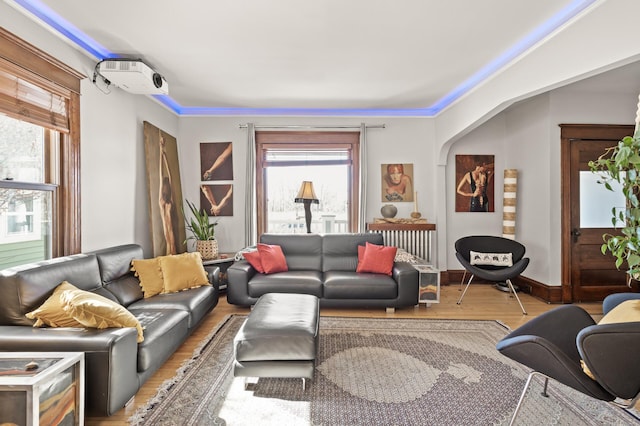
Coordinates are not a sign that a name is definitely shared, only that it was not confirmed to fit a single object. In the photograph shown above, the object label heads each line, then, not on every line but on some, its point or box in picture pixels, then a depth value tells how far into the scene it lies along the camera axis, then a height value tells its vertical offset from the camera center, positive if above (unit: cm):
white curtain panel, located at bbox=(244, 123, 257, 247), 541 +36
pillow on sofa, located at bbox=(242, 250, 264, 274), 432 -61
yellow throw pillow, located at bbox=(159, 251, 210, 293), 352 -62
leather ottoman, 235 -92
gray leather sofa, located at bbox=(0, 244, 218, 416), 196 -74
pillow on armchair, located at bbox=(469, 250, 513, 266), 472 -64
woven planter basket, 482 -51
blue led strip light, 265 +150
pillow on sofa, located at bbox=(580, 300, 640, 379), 176 -52
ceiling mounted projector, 331 +130
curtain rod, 549 +130
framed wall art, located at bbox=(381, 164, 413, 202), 559 +45
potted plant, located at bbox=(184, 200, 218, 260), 483 -36
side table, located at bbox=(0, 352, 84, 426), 155 -80
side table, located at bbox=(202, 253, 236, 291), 465 -71
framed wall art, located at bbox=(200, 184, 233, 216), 554 +19
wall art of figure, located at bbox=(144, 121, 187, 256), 434 +25
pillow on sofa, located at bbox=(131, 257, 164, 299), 338 -62
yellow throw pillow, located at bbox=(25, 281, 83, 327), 219 -64
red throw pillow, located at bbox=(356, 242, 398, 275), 431 -60
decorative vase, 538 -1
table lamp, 502 +22
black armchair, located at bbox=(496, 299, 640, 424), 156 -69
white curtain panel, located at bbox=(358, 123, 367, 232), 546 +45
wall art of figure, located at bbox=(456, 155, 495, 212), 558 +46
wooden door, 444 -8
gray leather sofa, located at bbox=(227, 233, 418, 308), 404 -86
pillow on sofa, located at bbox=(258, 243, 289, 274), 432 -59
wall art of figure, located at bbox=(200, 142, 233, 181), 552 +79
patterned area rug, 208 -119
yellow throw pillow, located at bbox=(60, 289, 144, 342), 214 -61
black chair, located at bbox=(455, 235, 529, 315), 471 -51
